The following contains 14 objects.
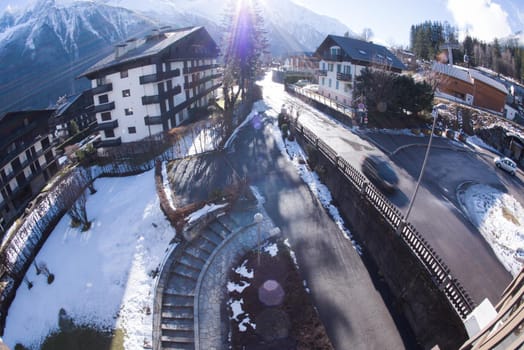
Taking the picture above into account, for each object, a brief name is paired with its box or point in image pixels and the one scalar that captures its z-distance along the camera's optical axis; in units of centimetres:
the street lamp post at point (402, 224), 1189
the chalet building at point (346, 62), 3809
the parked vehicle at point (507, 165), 2291
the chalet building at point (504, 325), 359
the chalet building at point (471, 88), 4381
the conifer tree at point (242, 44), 3667
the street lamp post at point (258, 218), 1218
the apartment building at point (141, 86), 3281
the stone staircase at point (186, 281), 1096
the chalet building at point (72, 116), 5650
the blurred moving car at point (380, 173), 1872
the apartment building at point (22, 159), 3000
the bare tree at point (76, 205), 1692
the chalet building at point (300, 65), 7476
